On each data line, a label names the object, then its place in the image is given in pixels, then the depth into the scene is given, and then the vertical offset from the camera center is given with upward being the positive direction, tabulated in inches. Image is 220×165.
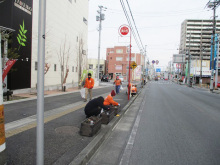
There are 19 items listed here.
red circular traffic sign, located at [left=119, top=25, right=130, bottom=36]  502.9 +134.4
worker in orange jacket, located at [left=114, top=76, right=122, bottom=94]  616.2 -22.9
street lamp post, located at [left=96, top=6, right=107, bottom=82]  1007.6 +347.3
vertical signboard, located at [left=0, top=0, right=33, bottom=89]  453.7 +123.5
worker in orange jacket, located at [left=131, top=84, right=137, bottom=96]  604.1 -46.0
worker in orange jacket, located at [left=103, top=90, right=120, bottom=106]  280.6 -39.3
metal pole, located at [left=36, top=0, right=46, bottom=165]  99.3 +0.6
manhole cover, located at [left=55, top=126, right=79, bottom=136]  196.4 -65.1
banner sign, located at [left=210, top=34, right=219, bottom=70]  1234.6 +220.6
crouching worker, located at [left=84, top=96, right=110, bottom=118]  237.1 -41.5
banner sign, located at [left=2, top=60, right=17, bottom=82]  364.1 +17.9
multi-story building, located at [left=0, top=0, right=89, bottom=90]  488.8 +145.4
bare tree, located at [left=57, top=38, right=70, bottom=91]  763.0 +99.1
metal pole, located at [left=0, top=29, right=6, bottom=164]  90.6 -35.2
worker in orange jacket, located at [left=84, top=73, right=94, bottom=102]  417.7 -16.8
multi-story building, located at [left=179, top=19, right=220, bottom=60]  3725.4 +977.0
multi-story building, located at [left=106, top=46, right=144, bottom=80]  2667.3 +251.4
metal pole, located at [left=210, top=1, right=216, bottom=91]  1071.7 +3.3
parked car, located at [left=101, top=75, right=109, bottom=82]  1822.6 -17.6
